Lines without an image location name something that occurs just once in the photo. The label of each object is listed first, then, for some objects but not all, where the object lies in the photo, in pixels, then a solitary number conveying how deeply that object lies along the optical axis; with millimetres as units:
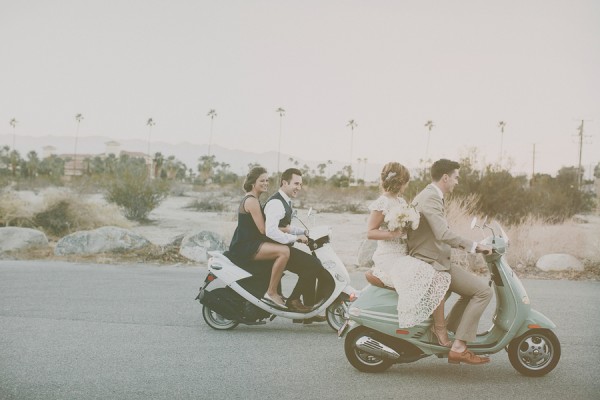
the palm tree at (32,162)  76125
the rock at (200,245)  14727
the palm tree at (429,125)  74162
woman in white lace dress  5766
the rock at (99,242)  15305
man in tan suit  5758
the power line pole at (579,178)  32862
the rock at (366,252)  14430
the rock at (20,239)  15617
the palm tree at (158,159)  100156
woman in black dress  7828
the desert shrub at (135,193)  25969
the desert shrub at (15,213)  19544
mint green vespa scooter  5863
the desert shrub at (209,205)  34719
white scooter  7770
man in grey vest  7758
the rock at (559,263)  13469
